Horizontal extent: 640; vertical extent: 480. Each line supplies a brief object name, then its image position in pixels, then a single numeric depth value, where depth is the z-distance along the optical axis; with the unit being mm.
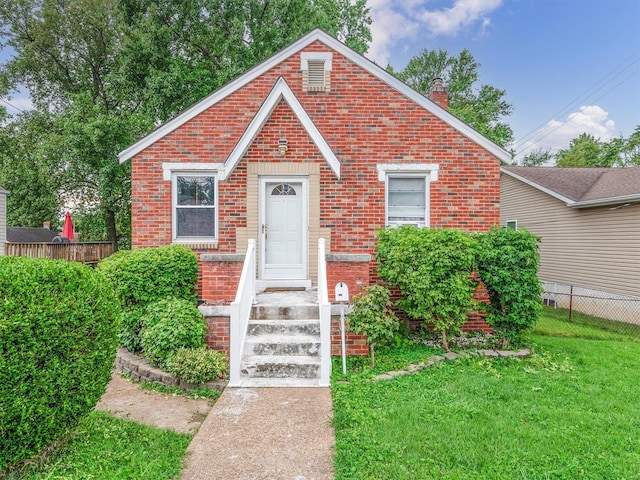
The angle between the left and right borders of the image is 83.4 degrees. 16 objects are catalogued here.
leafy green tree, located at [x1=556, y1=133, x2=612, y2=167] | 34125
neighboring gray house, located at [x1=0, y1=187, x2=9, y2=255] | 16969
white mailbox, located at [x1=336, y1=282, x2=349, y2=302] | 5387
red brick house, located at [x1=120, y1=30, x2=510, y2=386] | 7734
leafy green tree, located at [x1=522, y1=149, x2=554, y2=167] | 42094
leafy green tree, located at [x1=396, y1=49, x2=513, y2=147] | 31219
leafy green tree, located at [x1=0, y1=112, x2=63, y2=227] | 18188
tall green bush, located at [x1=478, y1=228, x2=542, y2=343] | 6137
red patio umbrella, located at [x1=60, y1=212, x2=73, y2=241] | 14407
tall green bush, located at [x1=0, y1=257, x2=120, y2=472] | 2832
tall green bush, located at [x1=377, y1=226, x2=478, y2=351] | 5898
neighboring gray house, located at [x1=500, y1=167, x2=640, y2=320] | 10766
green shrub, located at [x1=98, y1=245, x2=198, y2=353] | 6117
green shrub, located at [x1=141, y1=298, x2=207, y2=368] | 5359
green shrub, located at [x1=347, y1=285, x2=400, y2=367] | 5461
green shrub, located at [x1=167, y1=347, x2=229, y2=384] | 4973
